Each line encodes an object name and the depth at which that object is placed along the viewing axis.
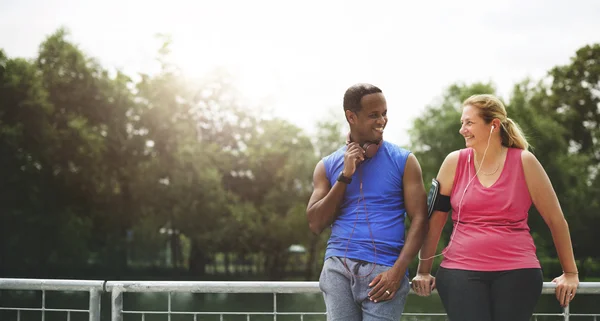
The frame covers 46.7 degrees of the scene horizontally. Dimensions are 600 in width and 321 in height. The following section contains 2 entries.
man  3.09
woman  3.12
